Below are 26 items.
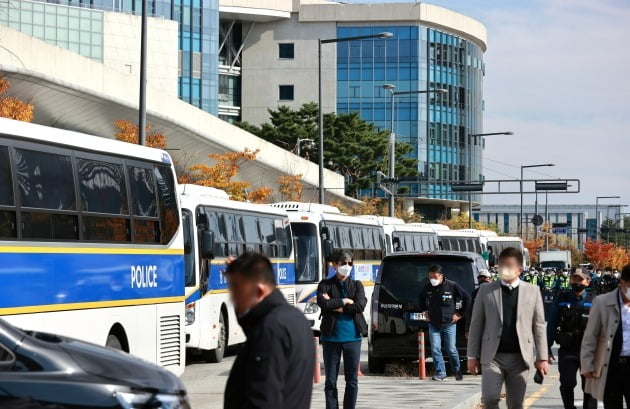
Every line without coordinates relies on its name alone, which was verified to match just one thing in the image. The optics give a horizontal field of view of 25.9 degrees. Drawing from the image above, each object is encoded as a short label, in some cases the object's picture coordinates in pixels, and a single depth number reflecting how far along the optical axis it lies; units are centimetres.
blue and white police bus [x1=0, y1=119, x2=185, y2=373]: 1436
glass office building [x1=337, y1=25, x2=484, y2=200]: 11294
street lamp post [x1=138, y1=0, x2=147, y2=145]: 3036
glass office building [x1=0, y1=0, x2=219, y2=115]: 7581
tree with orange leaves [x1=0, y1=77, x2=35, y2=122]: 4129
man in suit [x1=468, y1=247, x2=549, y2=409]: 1178
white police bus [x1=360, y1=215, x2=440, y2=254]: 4822
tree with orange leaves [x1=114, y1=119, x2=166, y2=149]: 5215
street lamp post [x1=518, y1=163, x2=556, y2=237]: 9812
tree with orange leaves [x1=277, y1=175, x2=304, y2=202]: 7025
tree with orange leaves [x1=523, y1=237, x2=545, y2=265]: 13025
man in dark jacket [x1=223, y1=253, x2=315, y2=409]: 672
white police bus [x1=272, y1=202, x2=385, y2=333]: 3266
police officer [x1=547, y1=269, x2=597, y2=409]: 1472
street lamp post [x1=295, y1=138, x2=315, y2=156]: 8429
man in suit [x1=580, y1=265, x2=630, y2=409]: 1119
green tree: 9612
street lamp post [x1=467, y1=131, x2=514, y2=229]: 12445
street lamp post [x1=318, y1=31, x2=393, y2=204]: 4653
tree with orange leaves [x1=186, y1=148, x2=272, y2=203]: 5628
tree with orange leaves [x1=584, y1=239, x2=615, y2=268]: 14488
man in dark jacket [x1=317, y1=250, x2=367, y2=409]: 1473
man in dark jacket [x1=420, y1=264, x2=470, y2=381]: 2098
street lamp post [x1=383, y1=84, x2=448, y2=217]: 6563
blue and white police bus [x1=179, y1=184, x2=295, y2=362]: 2497
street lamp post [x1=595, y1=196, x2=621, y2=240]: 13862
